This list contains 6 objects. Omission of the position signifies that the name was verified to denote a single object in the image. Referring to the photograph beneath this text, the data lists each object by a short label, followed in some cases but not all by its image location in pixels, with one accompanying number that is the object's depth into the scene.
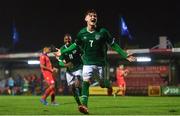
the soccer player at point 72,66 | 16.17
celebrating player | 12.15
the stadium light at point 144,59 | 39.67
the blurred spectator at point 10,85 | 41.77
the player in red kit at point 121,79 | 30.82
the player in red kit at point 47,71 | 18.83
